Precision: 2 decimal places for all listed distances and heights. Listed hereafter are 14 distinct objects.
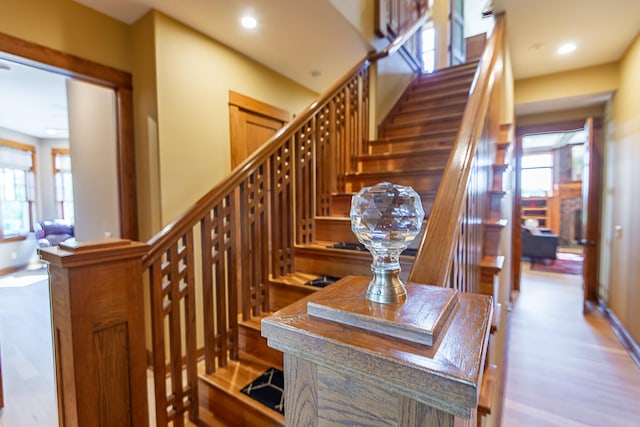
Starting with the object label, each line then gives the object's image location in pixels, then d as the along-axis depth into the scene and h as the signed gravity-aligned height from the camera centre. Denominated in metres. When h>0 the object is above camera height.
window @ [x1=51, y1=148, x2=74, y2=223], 6.59 +0.42
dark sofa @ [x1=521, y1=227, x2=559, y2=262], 6.31 -1.01
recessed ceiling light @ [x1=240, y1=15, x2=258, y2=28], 2.22 +1.30
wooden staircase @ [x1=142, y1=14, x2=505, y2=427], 1.16 -0.16
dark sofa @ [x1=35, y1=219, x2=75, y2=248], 5.97 -0.59
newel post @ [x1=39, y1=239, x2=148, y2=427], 1.00 -0.45
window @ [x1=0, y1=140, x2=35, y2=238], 5.60 +0.27
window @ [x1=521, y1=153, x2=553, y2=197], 9.34 +0.69
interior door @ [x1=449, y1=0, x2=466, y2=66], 5.81 +3.24
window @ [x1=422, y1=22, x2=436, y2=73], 5.34 +2.68
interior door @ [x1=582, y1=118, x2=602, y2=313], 3.52 -0.07
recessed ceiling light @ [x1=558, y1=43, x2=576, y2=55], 3.09 +1.52
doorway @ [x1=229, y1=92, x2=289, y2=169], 2.71 +0.73
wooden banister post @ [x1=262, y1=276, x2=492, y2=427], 0.41 -0.23
